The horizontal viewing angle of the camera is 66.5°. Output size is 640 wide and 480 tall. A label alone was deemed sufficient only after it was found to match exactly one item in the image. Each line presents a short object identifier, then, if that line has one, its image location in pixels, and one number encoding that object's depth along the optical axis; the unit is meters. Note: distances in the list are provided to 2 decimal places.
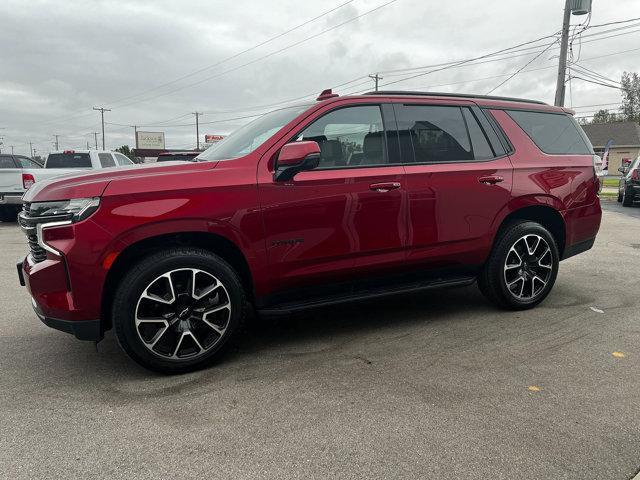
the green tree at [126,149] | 87.65
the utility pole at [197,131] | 74.46
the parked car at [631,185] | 15.38
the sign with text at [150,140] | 88.94
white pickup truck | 10.94
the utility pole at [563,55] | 19.73
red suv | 3.00
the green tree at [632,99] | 80.94
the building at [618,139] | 54.72
